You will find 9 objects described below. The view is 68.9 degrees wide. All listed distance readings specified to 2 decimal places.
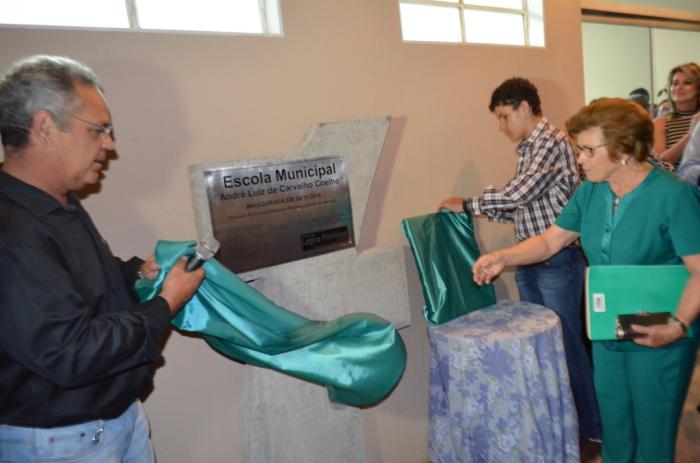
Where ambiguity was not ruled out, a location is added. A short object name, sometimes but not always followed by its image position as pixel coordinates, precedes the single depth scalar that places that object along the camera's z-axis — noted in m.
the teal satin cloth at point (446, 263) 2.07
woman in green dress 1.49
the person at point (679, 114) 3.00
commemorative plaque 1.69
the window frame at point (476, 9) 2.44
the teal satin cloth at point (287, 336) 1.51
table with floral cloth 1.91
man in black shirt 0.99
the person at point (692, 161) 2.58
